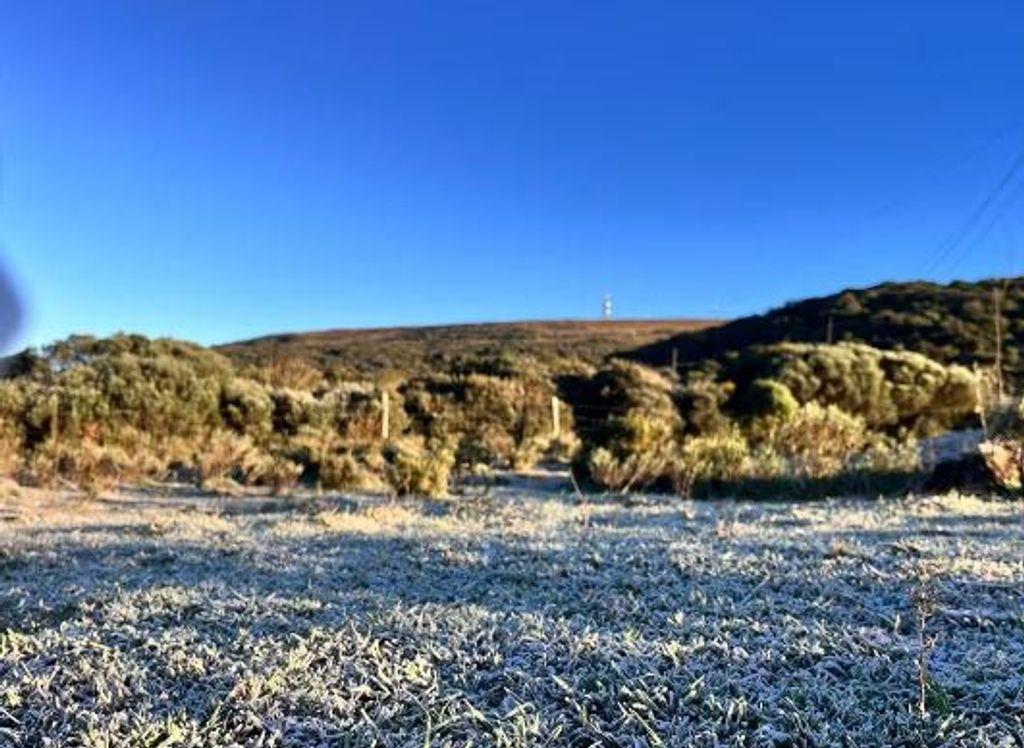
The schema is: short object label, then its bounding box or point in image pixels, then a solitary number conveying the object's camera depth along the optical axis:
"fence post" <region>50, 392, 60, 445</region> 15.91
